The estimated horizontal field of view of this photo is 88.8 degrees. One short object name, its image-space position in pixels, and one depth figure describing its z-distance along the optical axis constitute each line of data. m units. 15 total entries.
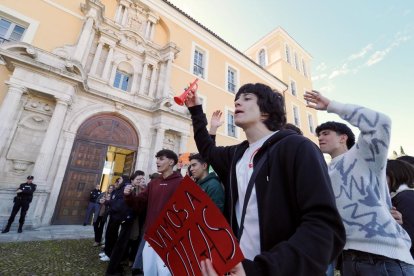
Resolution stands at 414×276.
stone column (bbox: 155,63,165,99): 12.96
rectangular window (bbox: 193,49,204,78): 16.34
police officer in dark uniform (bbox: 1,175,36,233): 7.03
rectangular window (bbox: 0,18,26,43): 9.51
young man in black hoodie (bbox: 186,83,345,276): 0.84
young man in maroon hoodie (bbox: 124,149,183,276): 3.23
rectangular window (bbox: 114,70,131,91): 12.23
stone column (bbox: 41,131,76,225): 8.36
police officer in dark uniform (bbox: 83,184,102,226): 9.41
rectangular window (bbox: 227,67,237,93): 18.56
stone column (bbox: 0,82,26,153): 7.94
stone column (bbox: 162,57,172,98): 12.87
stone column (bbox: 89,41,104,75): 10.96
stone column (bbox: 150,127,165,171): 11.42
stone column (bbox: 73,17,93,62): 10.07
